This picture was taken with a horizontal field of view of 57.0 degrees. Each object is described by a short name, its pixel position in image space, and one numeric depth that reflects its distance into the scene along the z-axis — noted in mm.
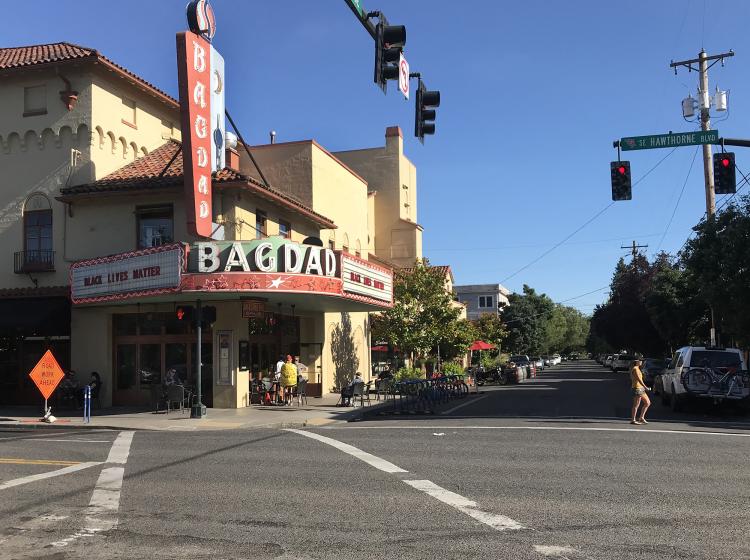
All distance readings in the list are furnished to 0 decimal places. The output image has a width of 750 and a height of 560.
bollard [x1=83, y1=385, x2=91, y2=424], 18031
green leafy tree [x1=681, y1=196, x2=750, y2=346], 22203
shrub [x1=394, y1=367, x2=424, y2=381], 29422
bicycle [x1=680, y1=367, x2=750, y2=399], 18656
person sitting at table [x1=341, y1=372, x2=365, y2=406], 22266
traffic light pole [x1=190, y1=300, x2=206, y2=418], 18859
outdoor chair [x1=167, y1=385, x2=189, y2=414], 19844
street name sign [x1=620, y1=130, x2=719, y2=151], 17067
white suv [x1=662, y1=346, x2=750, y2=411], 18688
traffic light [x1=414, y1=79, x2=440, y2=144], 13594
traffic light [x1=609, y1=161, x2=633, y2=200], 17609
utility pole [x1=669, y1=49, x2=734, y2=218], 26734
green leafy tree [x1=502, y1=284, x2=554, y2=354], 84938
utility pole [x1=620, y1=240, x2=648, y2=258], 67450
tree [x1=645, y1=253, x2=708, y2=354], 38844
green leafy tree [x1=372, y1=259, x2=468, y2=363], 32531
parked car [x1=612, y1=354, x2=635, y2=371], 62275
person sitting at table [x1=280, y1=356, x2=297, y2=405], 21969
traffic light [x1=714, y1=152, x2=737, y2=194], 16312
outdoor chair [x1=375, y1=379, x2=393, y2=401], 23844
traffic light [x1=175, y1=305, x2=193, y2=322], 18734
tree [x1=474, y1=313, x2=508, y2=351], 48656
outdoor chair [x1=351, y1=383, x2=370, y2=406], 22312
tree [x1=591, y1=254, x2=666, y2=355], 52562
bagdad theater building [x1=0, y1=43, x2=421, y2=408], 20312
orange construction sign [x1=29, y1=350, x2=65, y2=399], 18406
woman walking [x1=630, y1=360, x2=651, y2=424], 16141
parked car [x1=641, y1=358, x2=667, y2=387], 35328
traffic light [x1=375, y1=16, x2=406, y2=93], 11328
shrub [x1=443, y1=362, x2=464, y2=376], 35500
